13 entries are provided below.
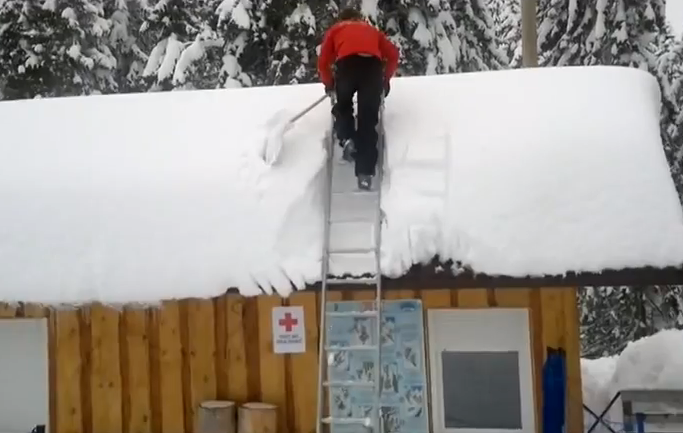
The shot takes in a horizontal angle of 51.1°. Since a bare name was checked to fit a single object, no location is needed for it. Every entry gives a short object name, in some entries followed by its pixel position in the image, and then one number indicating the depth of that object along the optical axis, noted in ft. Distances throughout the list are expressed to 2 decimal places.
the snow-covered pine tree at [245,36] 46.73
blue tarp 19.36
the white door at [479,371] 20.33
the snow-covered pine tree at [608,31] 45.73
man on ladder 19.90
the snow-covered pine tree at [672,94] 45.16
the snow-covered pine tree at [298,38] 45.68
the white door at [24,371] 21.90
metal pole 41.65
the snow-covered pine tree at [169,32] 50.72
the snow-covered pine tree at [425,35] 45.80
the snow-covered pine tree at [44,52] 50.06
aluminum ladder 17.63
